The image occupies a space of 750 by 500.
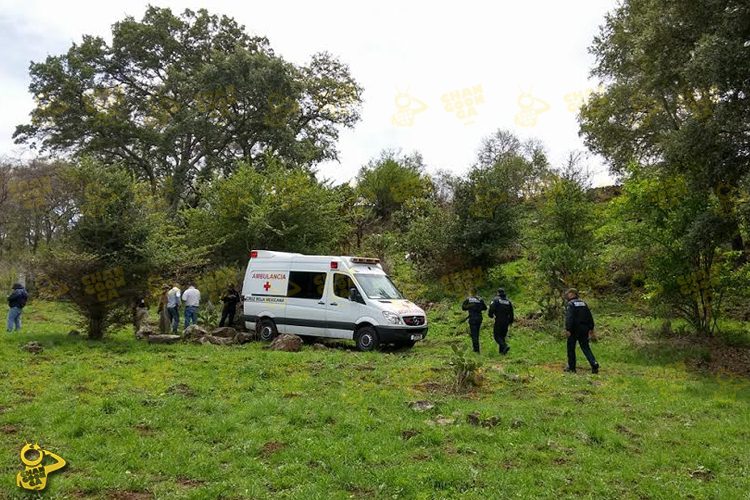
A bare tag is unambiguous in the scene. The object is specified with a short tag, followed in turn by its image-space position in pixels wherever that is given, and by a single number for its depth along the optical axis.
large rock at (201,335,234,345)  15.03
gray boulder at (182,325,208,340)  15.23
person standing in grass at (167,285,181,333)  17.97
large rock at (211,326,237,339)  15.78
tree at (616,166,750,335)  13.56
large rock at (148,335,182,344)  14.68
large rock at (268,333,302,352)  13.86
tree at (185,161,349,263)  25.45
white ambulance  13.88
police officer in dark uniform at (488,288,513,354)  13.58
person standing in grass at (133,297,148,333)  15.62
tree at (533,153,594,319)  17.06
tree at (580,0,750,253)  11.19
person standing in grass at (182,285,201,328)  17.86
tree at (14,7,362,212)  29.91
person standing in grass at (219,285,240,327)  17.69
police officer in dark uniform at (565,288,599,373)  11.43
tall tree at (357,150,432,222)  41.12
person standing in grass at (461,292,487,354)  13.73
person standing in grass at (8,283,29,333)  15.59
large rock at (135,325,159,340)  15.64
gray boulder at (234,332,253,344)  15.56
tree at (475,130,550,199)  28.30
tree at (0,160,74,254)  32.69
